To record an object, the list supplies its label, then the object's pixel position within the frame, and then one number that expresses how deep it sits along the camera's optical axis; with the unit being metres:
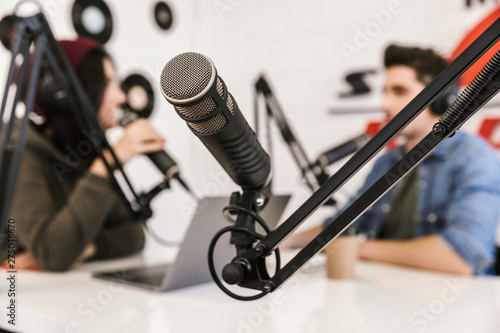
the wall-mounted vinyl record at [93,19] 2.31
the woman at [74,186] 1.16
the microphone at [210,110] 0.42
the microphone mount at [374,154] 0.38
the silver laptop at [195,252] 0.81
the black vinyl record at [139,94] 1.67
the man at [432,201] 1.28
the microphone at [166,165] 1.00
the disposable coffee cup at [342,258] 1.01
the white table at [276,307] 0.69
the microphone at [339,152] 1.00
